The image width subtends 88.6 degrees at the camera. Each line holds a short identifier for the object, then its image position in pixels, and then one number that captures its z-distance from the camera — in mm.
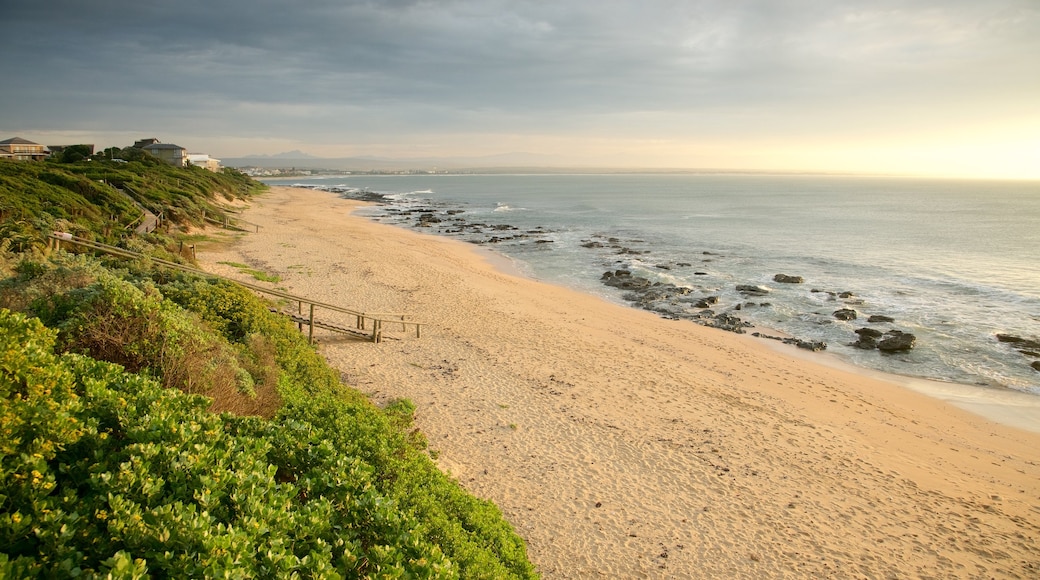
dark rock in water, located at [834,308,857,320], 22797
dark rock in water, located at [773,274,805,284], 29766
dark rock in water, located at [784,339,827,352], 19180
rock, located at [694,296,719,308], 24447
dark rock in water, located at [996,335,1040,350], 19125
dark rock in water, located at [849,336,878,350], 19484
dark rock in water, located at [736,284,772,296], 27031
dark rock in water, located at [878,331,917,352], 19000
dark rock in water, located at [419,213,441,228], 52409
